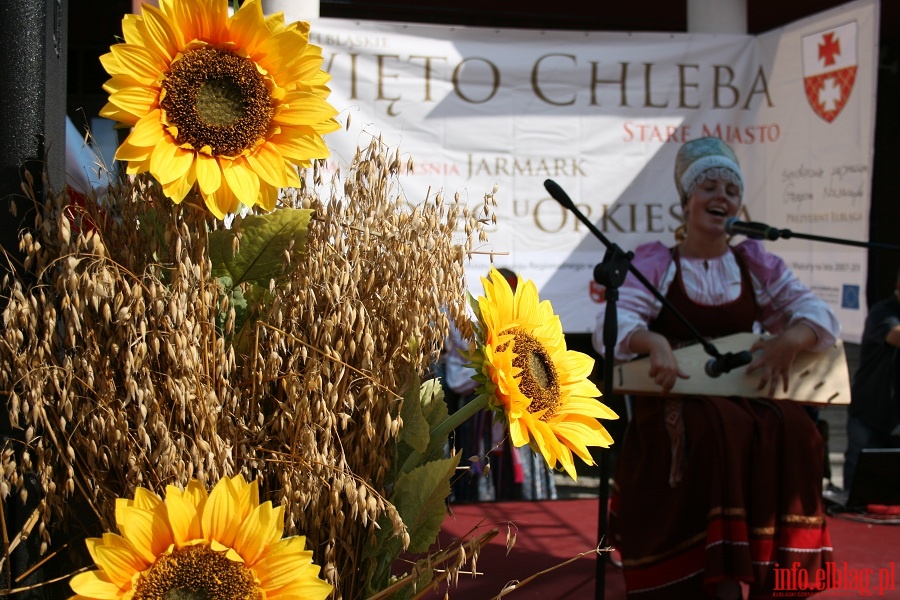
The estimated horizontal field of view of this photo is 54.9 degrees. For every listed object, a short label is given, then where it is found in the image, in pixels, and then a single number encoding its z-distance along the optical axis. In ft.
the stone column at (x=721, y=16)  16.60
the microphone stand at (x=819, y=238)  9.47
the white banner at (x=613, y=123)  14.20
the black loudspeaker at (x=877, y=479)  15.83
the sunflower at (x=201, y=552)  2.85
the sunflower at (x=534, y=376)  3.36
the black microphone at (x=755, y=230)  9.71
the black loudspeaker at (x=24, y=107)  3.37
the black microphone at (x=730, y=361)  9.88
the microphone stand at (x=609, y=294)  7.94
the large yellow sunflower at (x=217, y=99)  3.06
